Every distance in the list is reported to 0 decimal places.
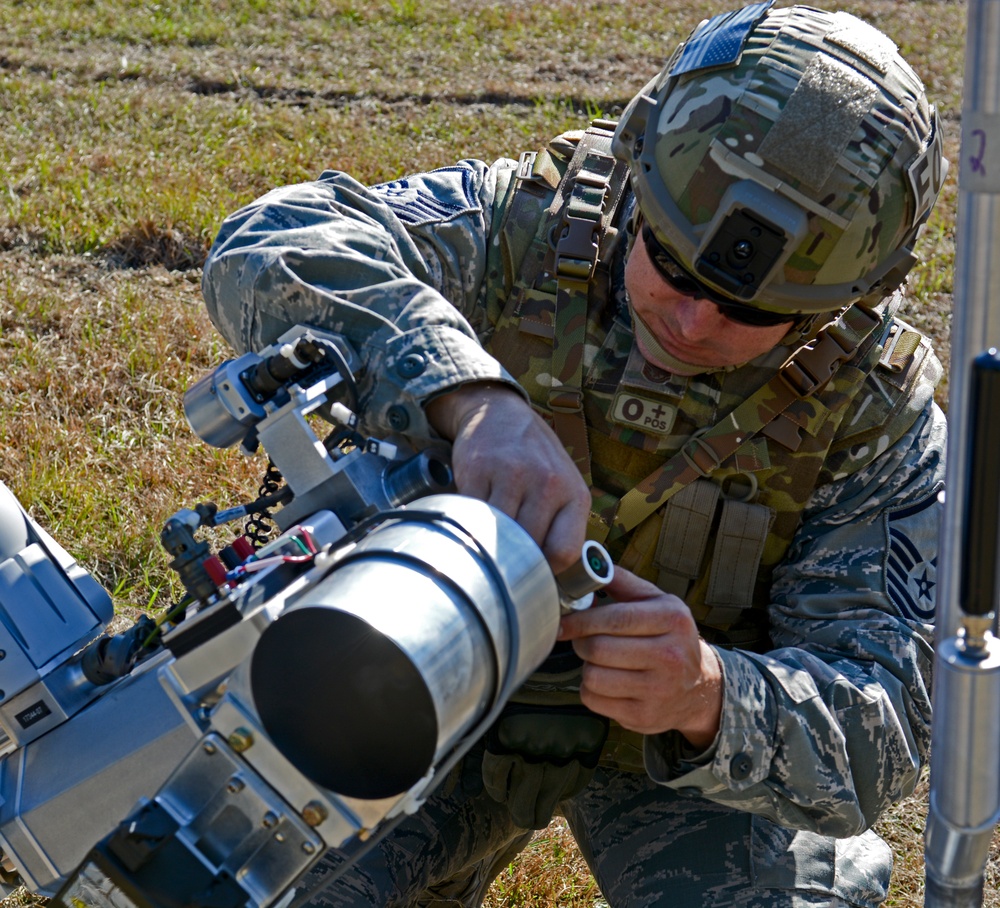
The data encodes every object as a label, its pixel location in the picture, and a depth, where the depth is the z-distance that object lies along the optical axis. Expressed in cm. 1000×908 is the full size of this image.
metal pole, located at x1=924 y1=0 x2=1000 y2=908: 195
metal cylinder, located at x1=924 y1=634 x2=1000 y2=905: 197
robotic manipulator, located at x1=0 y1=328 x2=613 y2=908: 202
